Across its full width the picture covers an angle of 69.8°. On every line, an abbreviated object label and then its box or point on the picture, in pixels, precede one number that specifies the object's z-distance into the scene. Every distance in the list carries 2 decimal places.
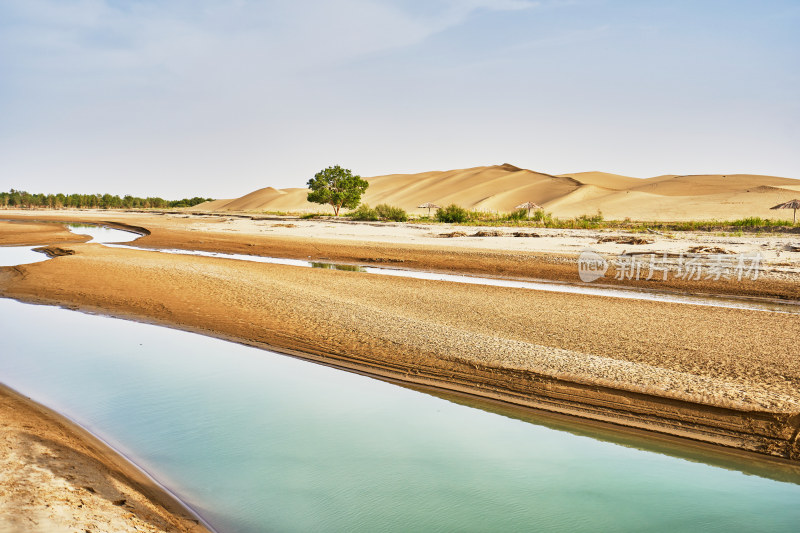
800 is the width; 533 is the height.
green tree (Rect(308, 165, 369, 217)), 67.88
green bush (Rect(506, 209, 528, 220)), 52.96
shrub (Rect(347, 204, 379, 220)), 56.26
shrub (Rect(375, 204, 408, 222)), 54.94
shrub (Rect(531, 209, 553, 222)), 47.88
